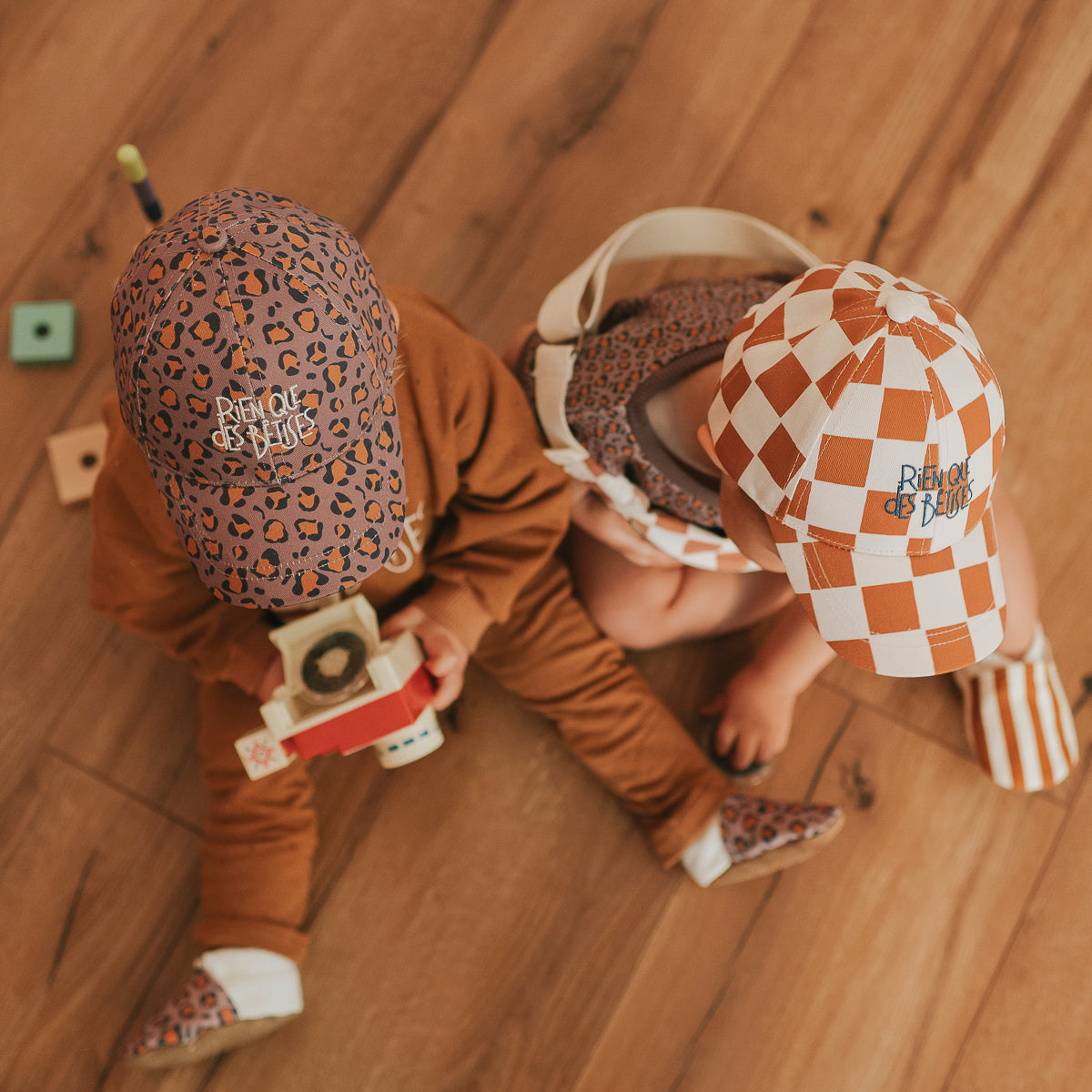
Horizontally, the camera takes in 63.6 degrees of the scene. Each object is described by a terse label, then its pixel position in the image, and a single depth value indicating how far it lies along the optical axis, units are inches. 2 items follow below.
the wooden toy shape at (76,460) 35.0
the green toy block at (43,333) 35.5
